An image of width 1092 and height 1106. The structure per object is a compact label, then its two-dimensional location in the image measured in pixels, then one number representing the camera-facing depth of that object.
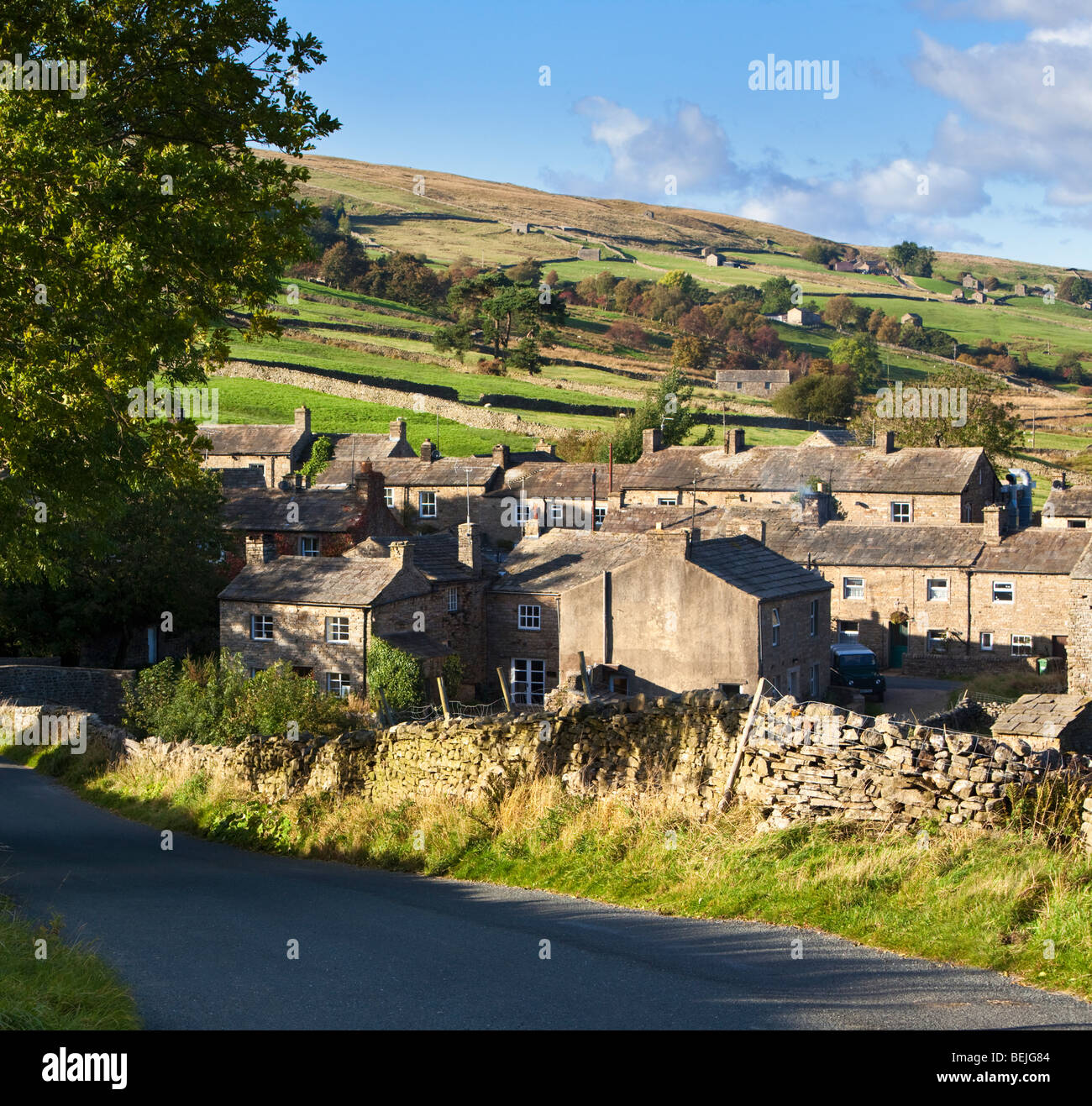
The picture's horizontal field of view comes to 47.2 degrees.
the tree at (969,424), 82.94
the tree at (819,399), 110.75
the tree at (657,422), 84.00
